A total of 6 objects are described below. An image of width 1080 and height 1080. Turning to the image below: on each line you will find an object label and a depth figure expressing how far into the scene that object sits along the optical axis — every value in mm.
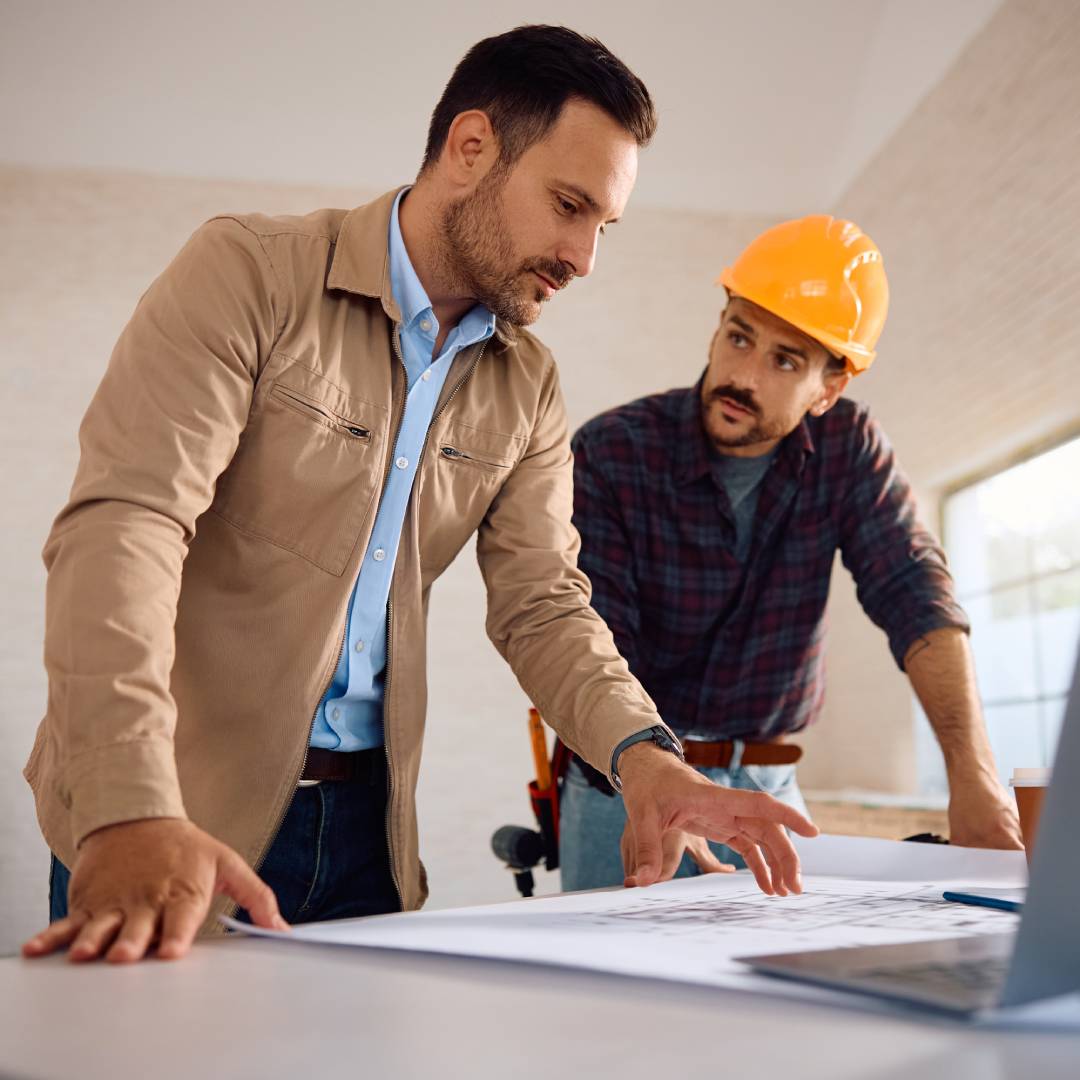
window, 4117
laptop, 490
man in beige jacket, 980
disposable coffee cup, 1153
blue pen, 908
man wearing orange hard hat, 1922
